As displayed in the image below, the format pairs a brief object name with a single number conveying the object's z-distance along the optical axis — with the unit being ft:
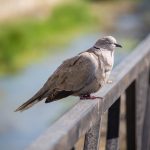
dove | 17.03
